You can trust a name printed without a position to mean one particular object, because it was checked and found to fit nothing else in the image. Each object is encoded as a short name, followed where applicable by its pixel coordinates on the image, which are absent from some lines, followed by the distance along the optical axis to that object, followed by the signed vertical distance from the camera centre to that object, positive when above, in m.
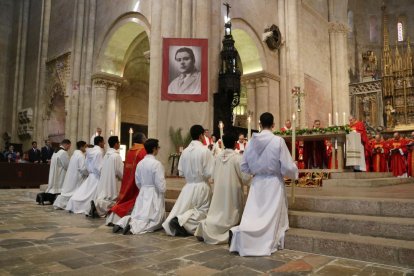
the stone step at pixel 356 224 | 3.61 -0.57
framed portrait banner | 11.23 +3.32
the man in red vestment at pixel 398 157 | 11.20 +0.56
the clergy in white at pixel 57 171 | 8.77 -0.03
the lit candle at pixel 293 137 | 4.97 +0.51
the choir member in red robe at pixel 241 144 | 9.05 +0.76
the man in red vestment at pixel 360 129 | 9.19 +1.19
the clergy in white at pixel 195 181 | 4.96 -0.14
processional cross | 10.09 +2.42
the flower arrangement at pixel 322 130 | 8.02 +1.02
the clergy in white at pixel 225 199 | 4.39 -0.36
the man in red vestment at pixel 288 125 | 10.20 +1.41
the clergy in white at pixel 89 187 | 7.23 -0.36
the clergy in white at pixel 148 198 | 5.03 -0.41
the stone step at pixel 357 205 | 3.99 -0.40
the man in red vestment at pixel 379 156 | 11.27 +0.58
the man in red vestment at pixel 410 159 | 11.10 +0.49
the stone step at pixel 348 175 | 7.56 -0.03
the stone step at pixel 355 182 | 6.97 -0.19
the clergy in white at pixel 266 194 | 3.81 -0.25
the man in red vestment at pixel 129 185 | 5.49 -0.24
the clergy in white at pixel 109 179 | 6.57 -0.16
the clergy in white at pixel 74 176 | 7.86 -0.14
